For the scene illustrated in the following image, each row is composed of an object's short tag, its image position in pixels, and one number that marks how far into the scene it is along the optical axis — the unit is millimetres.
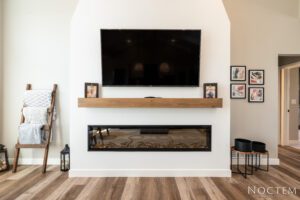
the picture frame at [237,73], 3375
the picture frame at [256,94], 3379
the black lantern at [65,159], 3035
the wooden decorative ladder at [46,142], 3002
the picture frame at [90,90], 2801
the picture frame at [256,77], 3371
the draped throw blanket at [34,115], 3010
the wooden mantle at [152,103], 2682
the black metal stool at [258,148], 2853
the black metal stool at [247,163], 2887
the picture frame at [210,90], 2803
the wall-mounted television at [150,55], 2744
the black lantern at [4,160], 3053
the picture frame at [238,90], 3387
